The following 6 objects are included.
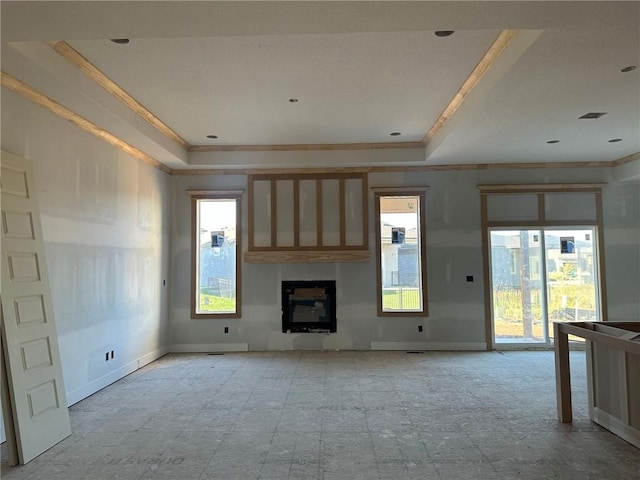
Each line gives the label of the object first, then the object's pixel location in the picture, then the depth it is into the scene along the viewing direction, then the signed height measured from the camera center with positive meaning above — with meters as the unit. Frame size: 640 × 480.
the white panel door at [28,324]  3.16 -0.48
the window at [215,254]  7.21 +0.10
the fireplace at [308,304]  7.14 -0.78
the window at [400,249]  7.16 +0.10
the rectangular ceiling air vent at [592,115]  4.76 +1.53
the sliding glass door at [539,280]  7.08 -0.46
